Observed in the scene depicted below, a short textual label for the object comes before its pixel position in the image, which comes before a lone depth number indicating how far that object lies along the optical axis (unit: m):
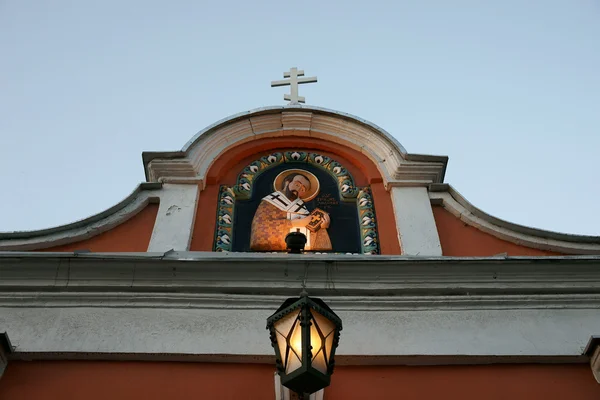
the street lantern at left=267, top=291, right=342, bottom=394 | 3.57
